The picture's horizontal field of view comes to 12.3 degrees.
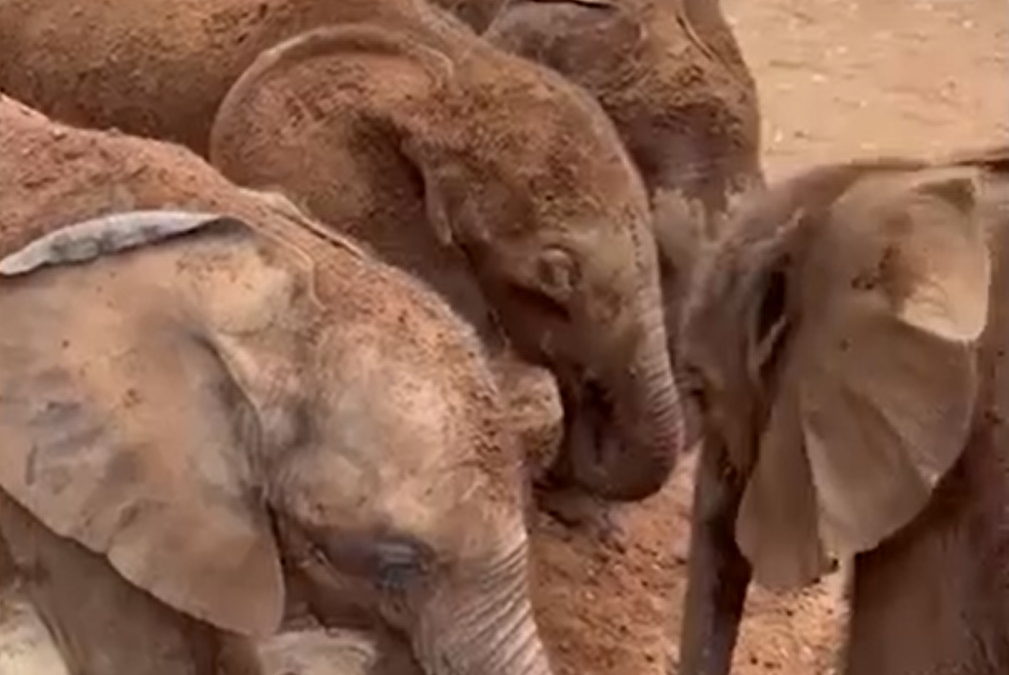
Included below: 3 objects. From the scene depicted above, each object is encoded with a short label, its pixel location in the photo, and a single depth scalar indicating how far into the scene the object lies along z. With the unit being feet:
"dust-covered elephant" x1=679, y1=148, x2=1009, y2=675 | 9.89
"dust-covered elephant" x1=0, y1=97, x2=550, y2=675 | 8.58
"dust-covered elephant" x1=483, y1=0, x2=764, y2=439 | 13.39
